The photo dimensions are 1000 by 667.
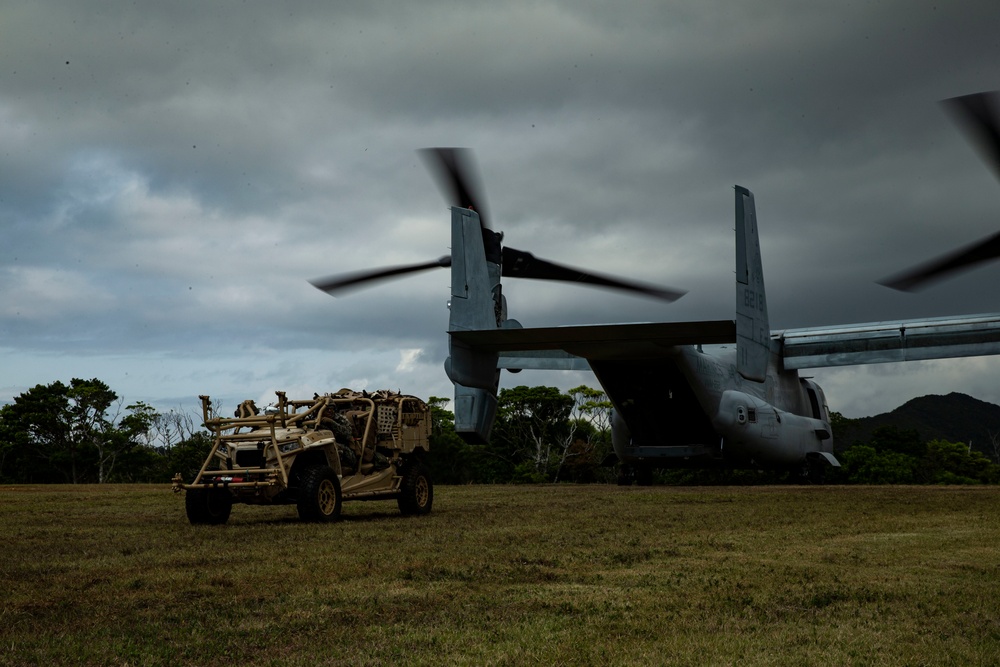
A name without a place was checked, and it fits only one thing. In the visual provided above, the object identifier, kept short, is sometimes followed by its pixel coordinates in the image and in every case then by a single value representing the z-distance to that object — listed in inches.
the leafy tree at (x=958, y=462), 1530.5
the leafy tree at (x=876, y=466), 1365.7
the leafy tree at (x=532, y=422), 1764.3
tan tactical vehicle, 458.3
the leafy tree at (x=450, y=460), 1636.3
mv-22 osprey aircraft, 621.6
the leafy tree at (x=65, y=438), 1574.8
